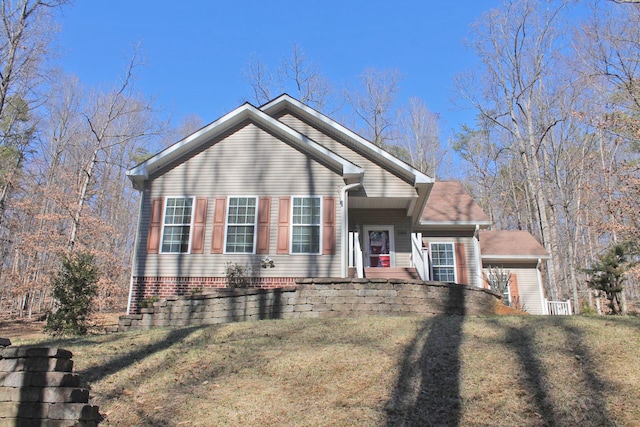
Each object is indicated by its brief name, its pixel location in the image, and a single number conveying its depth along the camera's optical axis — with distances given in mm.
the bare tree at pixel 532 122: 23188
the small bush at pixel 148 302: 10703
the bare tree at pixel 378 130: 29422
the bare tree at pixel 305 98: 28962
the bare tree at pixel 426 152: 31625
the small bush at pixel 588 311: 14781
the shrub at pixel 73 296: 9914
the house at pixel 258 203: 11820
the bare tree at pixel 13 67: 16859
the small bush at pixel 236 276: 11484
